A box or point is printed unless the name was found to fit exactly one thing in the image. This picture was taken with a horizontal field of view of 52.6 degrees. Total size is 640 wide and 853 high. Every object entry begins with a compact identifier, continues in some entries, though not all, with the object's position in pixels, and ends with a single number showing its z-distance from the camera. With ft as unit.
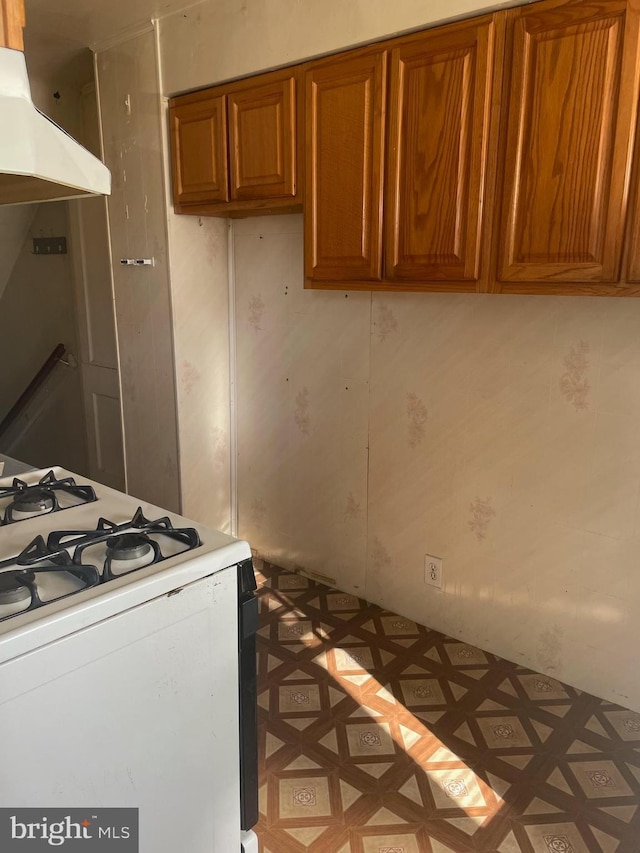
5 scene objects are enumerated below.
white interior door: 10.82
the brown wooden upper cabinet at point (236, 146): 7.29
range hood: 3.49
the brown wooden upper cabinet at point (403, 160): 5.79
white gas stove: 3.18
